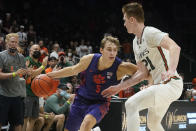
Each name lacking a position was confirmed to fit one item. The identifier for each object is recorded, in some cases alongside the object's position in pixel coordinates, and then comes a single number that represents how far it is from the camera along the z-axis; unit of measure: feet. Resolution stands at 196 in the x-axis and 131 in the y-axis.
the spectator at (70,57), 39.36
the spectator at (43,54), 33.98
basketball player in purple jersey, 17.71
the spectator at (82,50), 49.75
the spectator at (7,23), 44.39
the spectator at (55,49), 38.52
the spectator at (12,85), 20.59
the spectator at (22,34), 39.84
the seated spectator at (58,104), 25.89
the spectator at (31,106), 23.41
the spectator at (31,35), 45.73
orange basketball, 18.49
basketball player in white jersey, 13.64
